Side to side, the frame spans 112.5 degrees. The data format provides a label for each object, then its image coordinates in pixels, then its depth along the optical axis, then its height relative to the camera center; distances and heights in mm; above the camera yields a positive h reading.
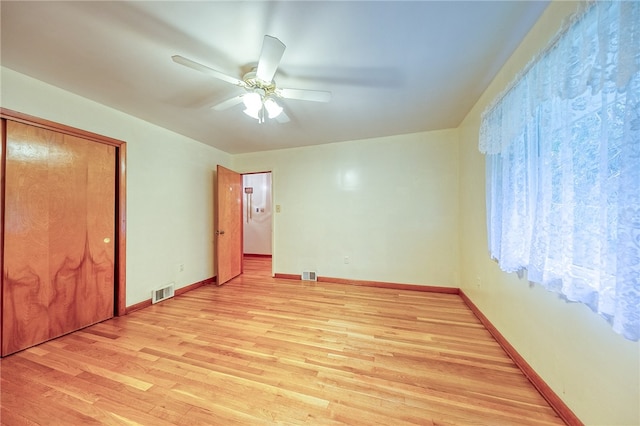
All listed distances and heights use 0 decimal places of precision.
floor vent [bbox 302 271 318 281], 3691 -1049
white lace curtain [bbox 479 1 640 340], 744 +235
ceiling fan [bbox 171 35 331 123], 1299 +991
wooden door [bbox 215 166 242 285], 3480 -155
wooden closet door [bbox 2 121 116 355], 1742 -176
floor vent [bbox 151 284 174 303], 2734 -1031
